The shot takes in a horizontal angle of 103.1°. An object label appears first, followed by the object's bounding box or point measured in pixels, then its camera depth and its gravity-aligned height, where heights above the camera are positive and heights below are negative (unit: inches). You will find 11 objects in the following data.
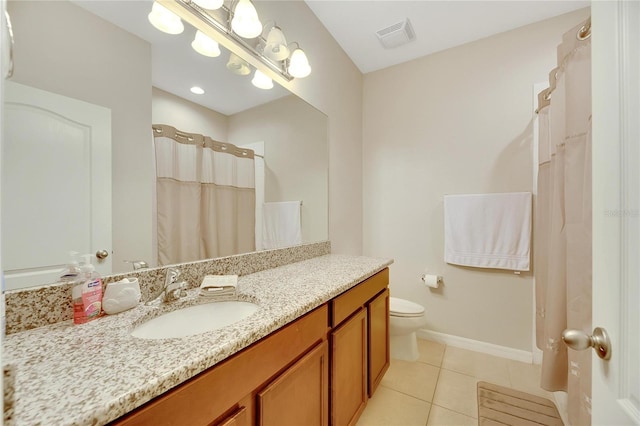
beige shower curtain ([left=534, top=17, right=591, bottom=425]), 37.9 -2.0
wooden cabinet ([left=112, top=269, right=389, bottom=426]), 22.0 -20.4
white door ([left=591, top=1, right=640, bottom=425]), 18.9 +0.3
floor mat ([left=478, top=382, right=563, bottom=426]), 54.9 -45.4
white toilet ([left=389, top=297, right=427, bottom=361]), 73.7 -33.7
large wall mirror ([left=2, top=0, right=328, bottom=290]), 27.6 +12.6
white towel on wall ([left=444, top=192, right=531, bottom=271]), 75.6 -5.9
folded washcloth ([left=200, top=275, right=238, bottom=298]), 36.9 -11.1
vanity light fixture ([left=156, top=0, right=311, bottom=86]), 42.2 +34.8
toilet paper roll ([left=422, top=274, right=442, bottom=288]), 85.4 -23.3
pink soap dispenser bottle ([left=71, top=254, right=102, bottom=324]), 29.1 -9.6
